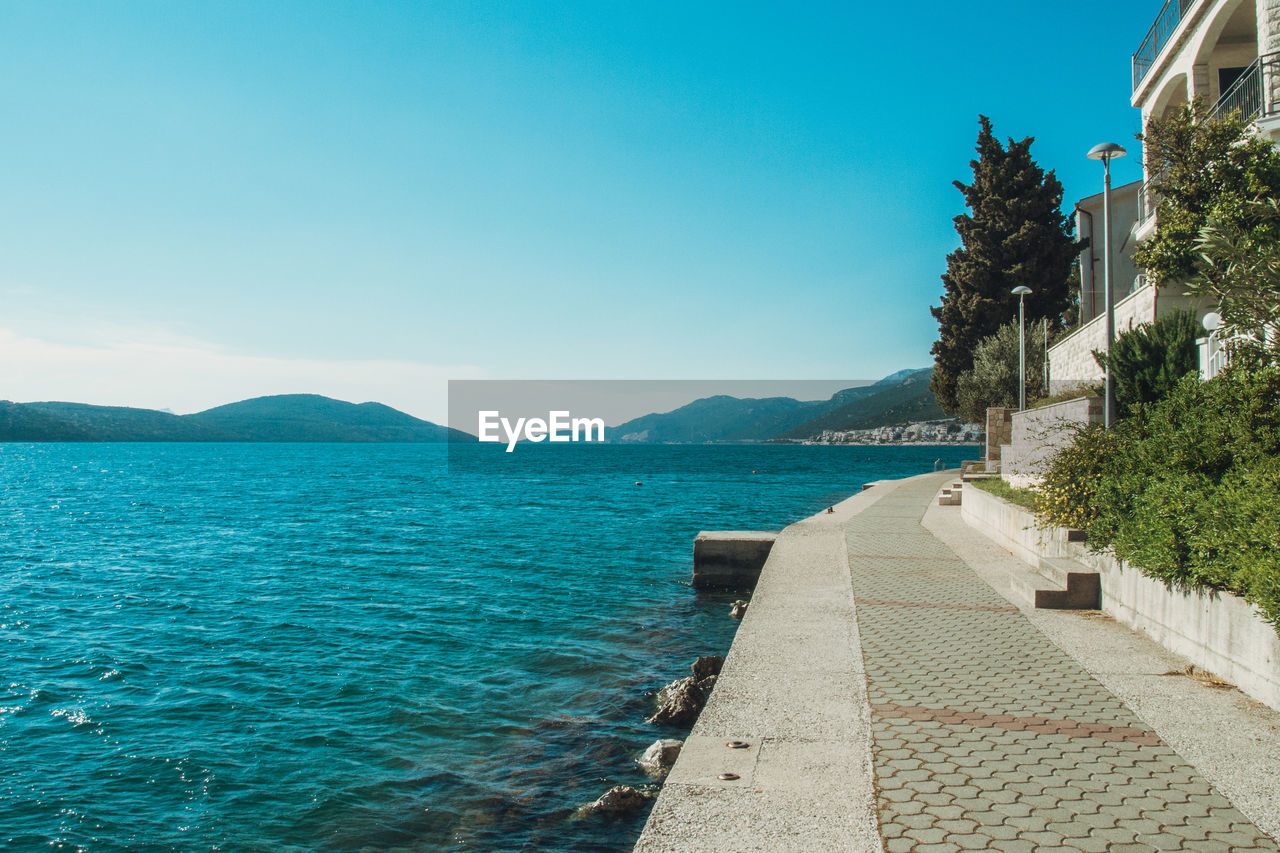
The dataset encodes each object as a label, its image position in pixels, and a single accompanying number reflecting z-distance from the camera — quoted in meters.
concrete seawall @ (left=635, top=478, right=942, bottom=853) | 4.27
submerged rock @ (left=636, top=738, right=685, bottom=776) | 8.26
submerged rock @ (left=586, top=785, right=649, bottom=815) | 7.41
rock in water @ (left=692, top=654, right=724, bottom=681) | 10.63
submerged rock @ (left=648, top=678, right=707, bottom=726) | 9.61
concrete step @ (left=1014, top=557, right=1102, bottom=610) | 9.37
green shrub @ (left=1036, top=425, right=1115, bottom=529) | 10.61
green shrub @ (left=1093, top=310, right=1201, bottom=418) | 14.38
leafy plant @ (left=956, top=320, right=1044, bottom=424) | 32.19
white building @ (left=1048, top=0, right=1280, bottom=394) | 16.11
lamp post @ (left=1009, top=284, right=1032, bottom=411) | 24.91
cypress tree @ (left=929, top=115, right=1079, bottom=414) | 34.75
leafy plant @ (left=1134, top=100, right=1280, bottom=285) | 14.30
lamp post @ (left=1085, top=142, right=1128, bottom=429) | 13.36
